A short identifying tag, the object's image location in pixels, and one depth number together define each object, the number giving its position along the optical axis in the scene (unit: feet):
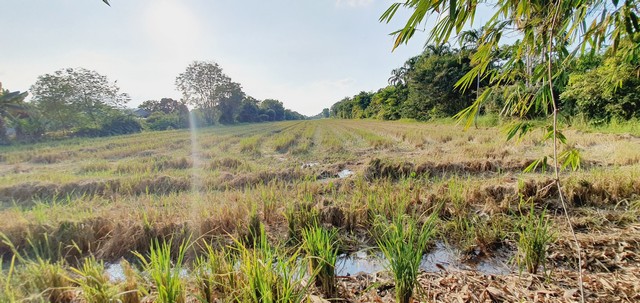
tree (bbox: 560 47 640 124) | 28.53
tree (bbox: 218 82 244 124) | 167.73
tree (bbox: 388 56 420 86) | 127.29
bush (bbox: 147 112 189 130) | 142.06
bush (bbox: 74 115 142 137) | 98.24
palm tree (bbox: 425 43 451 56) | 84.43
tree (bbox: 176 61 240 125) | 154.30
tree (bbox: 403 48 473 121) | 76.33
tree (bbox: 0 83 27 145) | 75.35
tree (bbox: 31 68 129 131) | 96.48
